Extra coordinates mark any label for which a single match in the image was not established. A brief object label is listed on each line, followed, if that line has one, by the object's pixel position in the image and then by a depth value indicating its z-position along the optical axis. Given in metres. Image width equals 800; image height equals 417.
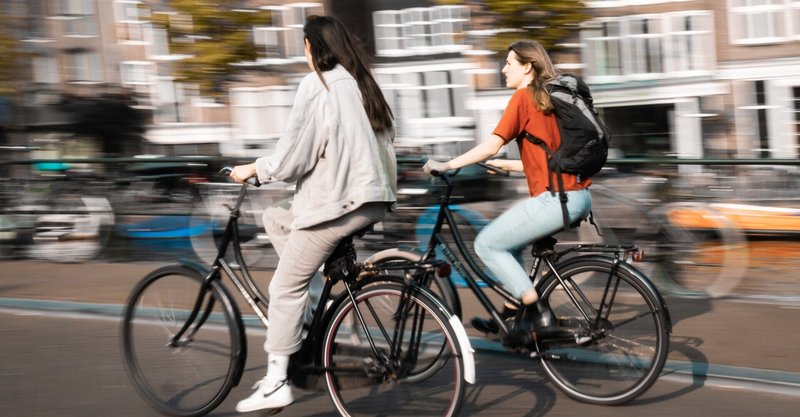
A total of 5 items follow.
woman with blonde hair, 4.88
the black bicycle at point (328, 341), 4.27
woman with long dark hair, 4.23
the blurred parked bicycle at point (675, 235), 7.38
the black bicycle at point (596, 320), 4.75
